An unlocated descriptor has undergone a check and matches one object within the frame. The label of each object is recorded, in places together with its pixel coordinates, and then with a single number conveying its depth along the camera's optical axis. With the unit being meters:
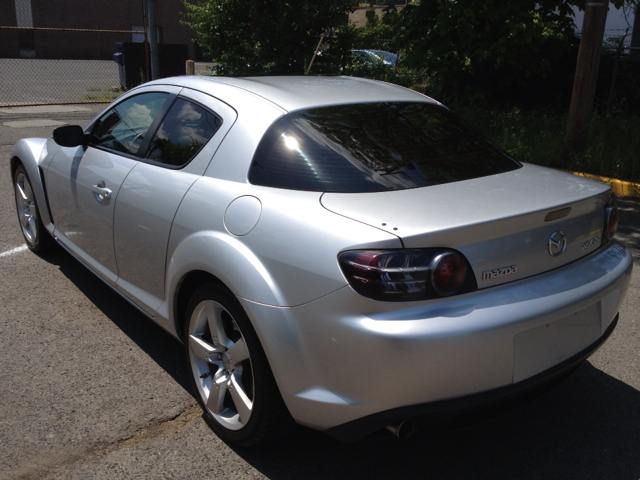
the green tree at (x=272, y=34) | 12.22
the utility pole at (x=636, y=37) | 17.88
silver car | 2.29
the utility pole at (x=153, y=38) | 12.31
